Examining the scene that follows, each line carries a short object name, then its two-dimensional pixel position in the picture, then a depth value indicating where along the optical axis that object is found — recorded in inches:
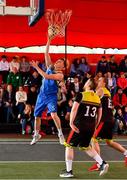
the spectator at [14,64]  833.2
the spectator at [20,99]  754.4
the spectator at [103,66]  868.0
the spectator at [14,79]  804.6
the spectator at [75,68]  862.8
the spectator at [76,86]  792.0
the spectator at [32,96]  767.7
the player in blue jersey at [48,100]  492.7
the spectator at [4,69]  845.8
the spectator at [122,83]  829.8
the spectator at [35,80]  804.0
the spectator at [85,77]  824.7
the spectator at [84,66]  874.8
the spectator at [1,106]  762.2
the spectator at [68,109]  758.5
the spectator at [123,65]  887.7
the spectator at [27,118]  733.3
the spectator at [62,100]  756.8
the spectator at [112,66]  878.4
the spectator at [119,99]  792.3
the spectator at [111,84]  816.3
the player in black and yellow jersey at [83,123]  388.5
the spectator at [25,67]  837.8
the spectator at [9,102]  761.0
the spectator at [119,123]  758.5
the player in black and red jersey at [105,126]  435.2
